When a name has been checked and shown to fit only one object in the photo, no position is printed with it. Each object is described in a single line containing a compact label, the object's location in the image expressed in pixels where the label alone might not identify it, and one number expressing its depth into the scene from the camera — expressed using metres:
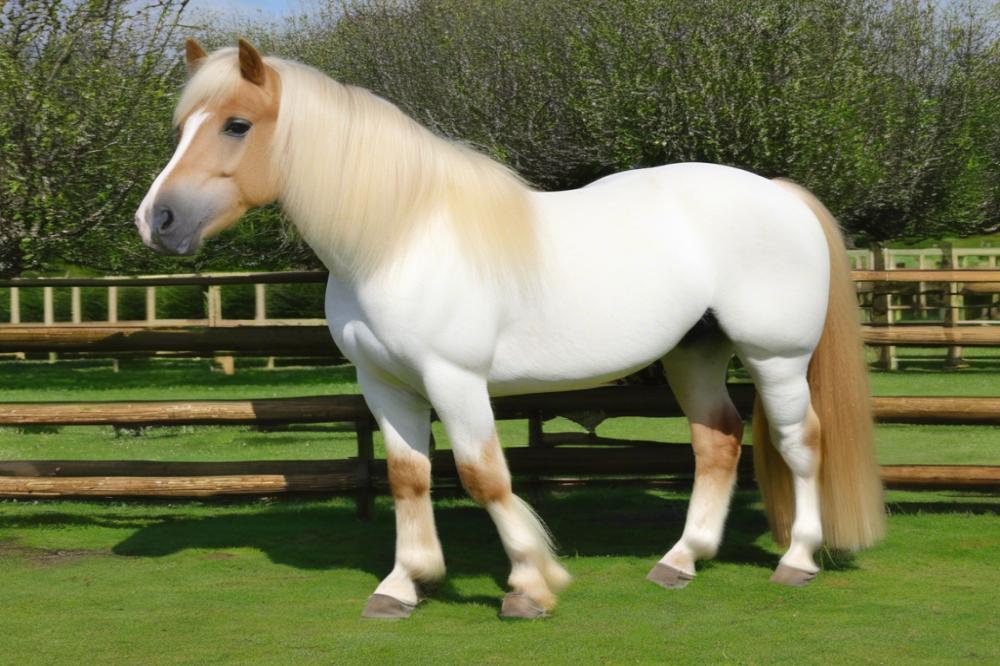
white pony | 4.11
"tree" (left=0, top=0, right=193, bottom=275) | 7.12
